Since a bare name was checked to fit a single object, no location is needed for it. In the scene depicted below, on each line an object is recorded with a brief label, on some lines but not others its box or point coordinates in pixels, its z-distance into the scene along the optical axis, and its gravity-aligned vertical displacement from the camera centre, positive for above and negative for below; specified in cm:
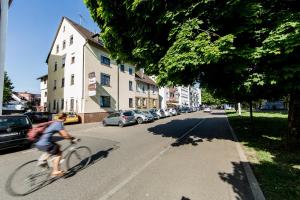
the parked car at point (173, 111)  3717 -70
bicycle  465 -173
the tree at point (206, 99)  9156 +388
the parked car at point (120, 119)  1938 -112
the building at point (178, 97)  5300 +382
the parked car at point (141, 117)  2233 -108
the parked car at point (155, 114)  2768 -93
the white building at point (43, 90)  3541 +324
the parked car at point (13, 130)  843 -99
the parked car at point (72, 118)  2214 -118
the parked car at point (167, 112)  3355 -80
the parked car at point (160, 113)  2991 -85
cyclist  519 -91
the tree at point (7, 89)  3647 +362
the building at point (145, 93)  3666 +292
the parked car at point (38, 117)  2353 -110
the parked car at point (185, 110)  5037 -65
